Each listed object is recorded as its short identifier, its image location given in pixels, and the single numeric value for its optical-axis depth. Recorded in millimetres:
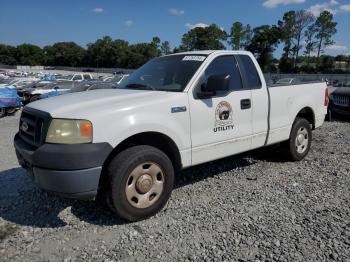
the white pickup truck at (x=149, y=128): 3314
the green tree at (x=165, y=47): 109662
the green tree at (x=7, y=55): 135500
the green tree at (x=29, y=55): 134162
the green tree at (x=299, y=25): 80812
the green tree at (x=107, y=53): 109875
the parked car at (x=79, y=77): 26834
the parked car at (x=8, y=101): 12594
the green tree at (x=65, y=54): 128500
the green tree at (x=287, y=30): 81919
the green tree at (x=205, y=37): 98512
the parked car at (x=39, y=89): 16797
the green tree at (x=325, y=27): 77938
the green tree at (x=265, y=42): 84500
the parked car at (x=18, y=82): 21141
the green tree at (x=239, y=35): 92312
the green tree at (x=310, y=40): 80875
